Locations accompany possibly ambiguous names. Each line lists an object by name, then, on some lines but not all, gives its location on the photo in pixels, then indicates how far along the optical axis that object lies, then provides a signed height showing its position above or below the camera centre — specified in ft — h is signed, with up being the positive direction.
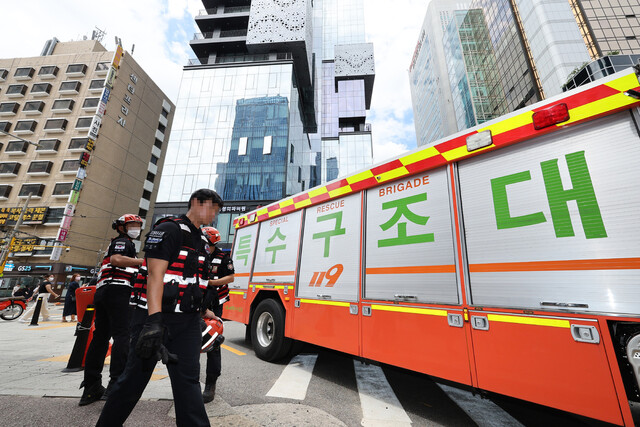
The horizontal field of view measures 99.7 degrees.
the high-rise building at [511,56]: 122.62 +114.61
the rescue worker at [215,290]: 9.92 -0.09
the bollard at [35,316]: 30.78 -3.43
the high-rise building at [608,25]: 110.01 +110.44
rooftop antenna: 165.37 +148.91
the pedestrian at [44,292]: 34.65 -0.88
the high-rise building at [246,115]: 126.62 +93.85
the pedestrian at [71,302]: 35.37 -2.17
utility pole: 71.83 +8.22
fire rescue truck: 6.40 +0.99
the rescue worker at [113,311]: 9.39 -0.92
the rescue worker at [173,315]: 5.67 -0.64
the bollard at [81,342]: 13.02 -2.69
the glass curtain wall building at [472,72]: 155.84 +133.17
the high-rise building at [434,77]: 201.57 +181.24
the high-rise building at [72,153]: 112.68 +62.36
